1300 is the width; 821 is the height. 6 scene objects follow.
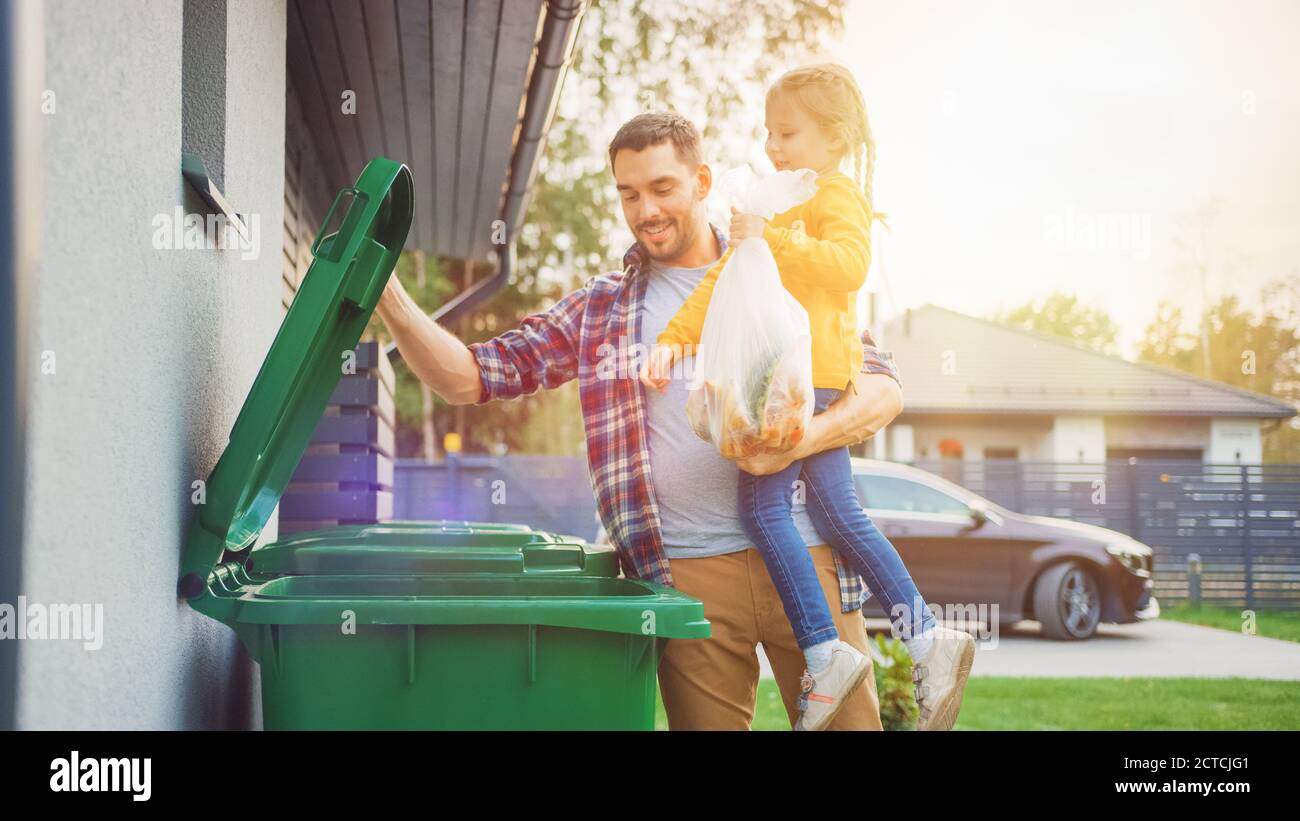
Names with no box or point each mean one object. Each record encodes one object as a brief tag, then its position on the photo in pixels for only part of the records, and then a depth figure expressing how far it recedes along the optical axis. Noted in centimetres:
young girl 221
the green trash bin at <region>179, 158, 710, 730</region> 182
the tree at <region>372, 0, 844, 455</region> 1101
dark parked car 888
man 241
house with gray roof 1939
